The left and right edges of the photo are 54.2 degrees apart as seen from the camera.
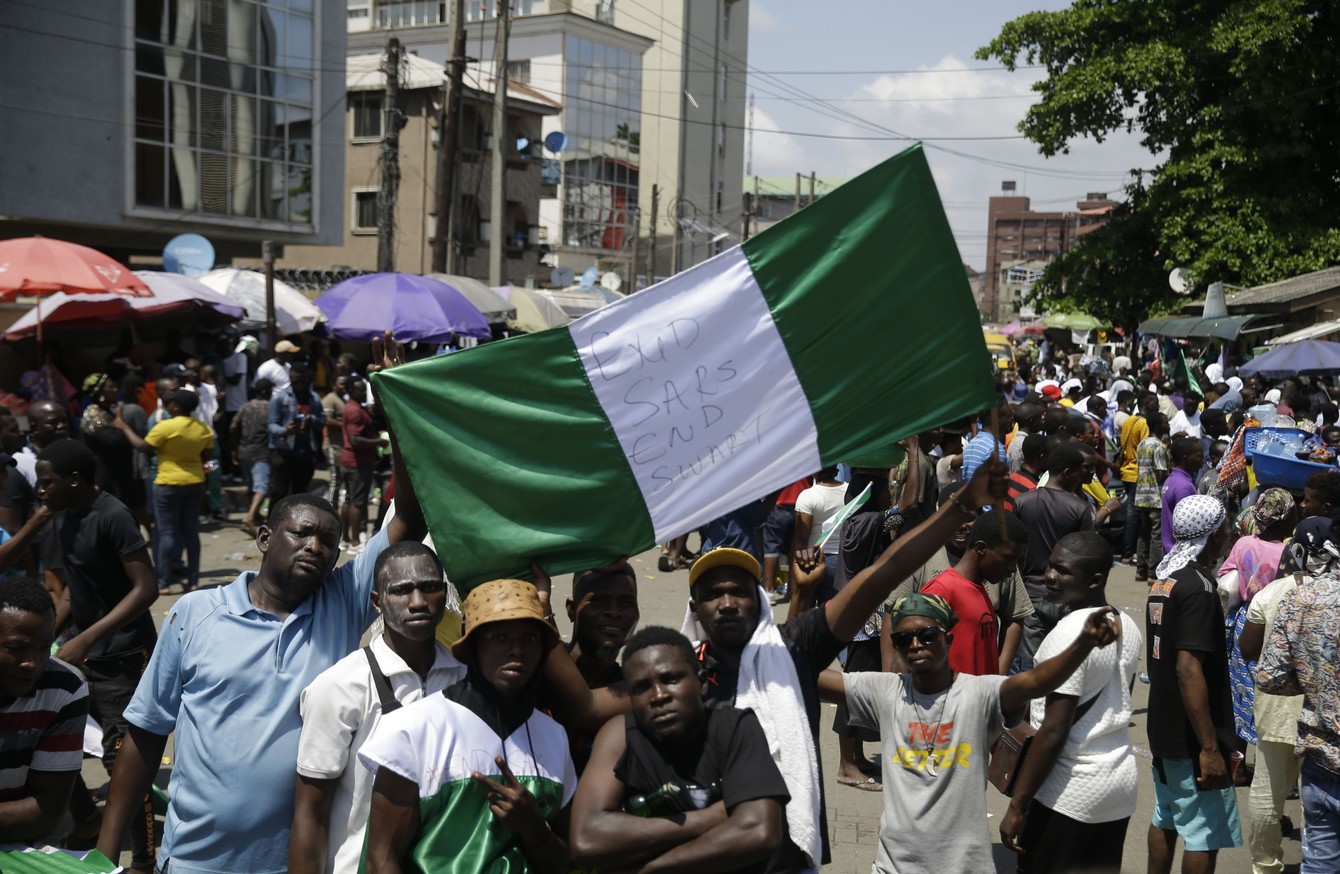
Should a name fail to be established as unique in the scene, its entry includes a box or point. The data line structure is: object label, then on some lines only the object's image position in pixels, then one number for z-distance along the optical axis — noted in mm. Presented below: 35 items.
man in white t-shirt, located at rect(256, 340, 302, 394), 15781
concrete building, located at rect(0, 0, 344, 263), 24891
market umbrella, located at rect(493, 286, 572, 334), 24781
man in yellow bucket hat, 3119
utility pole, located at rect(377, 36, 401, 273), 24405
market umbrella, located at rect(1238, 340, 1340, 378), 16141
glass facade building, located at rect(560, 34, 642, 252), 59531
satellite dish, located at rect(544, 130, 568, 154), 41262
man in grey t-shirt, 4086
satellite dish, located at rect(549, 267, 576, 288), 49812
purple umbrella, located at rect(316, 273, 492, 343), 17594
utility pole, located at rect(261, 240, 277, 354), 17953
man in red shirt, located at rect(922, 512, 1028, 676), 5617
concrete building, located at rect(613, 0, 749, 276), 66625
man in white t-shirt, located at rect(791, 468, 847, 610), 9258
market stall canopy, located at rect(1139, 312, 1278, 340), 21906
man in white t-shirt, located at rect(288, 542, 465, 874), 3451
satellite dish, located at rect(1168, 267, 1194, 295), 25938
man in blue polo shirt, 3658
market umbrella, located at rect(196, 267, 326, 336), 19281
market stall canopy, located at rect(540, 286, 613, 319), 33656
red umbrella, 13492
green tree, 26047
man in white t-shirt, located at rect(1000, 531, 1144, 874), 4535
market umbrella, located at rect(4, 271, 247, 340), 16297
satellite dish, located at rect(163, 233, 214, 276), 19875
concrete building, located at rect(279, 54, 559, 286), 41719
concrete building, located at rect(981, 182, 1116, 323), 128125
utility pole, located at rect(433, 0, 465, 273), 23953
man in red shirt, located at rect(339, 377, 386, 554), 13617
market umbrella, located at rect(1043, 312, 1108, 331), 29203
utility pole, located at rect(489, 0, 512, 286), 26094
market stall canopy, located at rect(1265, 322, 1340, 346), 18609
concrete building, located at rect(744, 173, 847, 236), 87406
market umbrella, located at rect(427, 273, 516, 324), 22133
